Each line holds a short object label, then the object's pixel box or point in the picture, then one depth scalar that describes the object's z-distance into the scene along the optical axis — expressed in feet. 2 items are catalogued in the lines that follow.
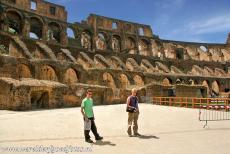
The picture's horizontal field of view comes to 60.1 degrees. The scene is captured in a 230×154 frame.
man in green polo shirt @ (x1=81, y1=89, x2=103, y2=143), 19.64
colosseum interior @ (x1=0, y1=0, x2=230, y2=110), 50.43
